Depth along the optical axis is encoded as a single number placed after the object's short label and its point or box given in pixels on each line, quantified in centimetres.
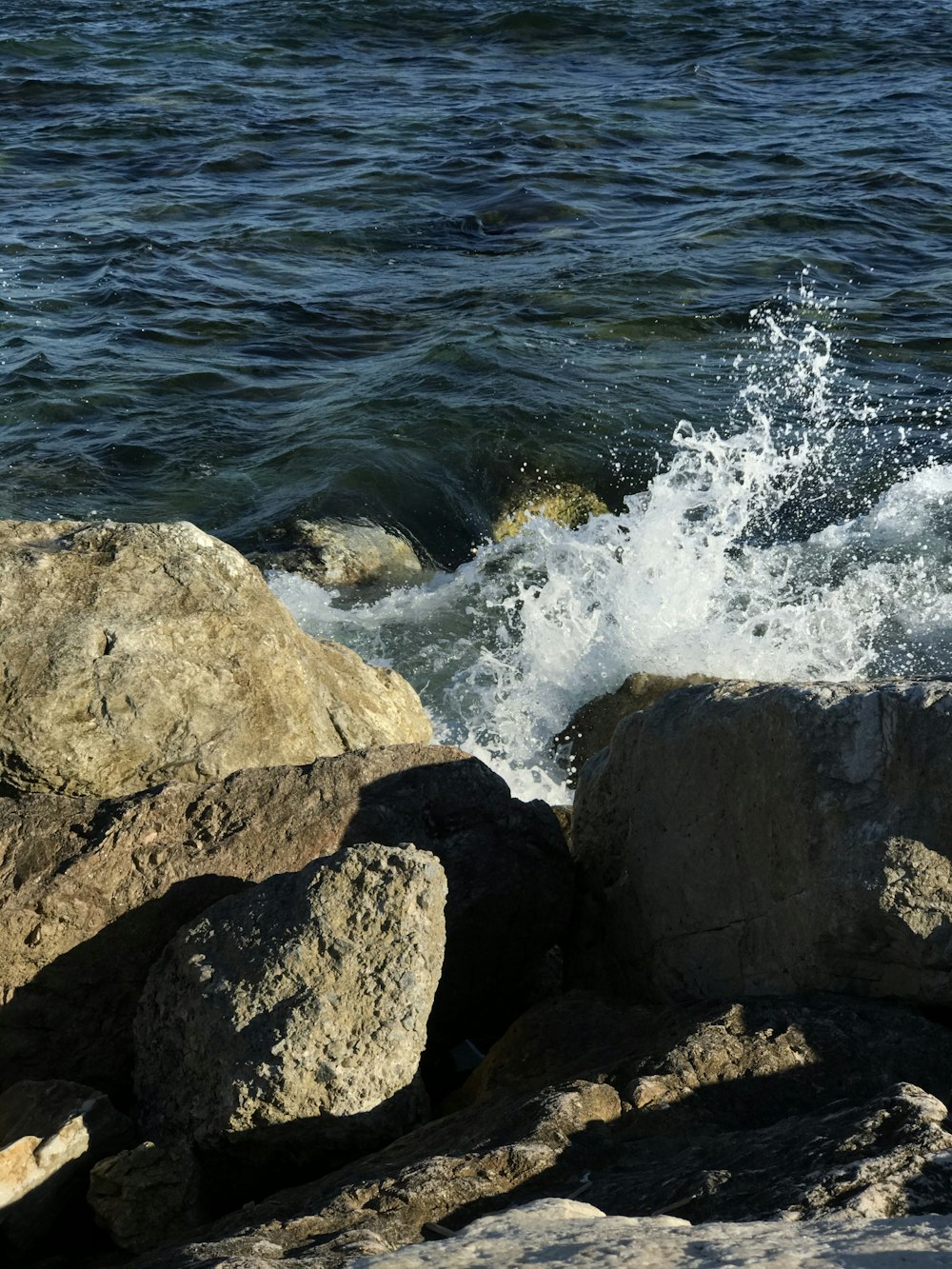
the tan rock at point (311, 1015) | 297
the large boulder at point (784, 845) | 309
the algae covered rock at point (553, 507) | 824
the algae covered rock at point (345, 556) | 759
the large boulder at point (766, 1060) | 281
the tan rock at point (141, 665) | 377
